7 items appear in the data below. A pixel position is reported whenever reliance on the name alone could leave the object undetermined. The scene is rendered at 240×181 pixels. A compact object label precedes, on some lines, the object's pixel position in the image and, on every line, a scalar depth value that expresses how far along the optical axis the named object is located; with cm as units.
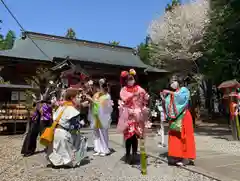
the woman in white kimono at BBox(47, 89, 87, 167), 385
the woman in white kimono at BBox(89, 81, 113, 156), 484
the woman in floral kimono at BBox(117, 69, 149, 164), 388
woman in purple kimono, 496
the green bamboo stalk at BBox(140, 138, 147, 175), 354
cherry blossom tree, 1710
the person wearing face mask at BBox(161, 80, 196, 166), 392
